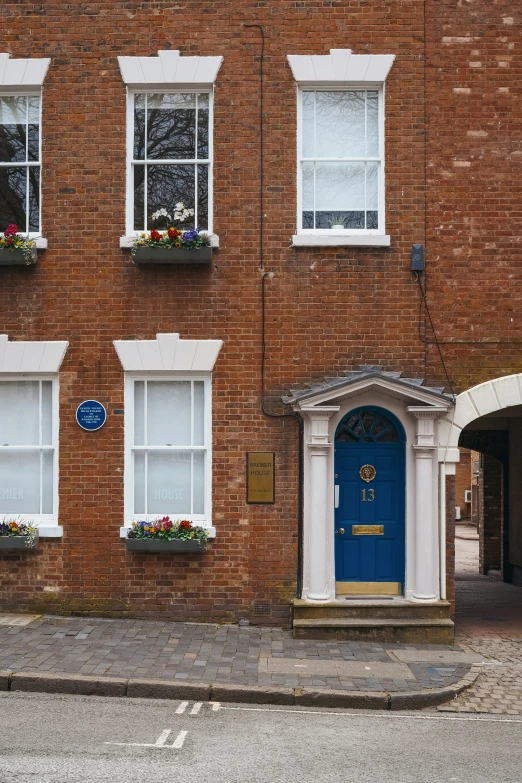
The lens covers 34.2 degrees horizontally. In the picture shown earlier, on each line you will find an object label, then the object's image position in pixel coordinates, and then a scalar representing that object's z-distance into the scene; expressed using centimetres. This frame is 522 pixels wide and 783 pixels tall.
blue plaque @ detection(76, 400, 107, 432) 1076
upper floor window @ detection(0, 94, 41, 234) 1113
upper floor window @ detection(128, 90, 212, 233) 1101
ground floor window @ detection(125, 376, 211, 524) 1090
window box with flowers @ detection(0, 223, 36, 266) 1067
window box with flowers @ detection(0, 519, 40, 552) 1055
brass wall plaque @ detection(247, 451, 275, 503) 1063
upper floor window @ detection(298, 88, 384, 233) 1097
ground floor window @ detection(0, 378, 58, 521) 1098
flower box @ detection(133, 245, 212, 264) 1055
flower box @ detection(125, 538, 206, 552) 1045
